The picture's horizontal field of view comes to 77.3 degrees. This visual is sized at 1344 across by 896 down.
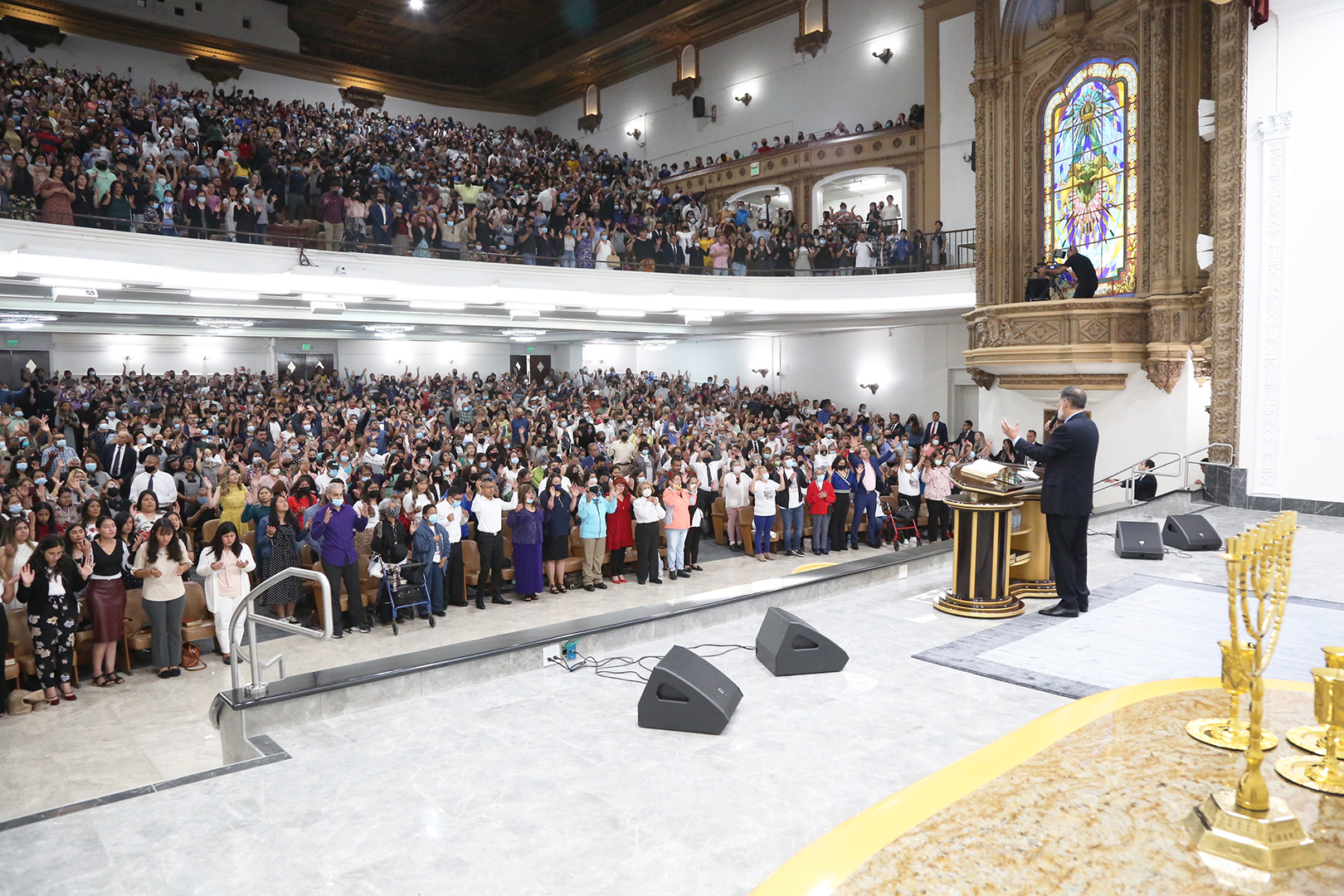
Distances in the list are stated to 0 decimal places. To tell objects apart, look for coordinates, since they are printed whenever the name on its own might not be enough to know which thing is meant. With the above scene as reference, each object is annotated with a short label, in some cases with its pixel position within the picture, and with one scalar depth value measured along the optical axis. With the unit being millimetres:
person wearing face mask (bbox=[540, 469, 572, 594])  9398
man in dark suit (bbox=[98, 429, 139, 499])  9885
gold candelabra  2158
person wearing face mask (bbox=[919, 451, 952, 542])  12062
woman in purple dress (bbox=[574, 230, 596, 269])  15445
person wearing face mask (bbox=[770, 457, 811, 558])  11266
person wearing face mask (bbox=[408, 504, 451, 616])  8281
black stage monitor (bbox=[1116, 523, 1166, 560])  7398
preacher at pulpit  5320
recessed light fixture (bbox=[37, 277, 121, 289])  11188
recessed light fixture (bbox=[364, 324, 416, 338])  19844
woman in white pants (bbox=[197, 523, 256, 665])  7285
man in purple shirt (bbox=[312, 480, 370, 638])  7727
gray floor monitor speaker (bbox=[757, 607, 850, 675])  4719
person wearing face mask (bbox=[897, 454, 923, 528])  12297
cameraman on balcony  13453
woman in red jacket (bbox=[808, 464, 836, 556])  11484
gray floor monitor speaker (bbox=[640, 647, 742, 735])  3938
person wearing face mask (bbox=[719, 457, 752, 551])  11453
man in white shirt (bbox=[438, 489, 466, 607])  8680
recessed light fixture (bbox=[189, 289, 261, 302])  12789
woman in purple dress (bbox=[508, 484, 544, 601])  9023
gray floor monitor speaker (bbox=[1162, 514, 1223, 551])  7711
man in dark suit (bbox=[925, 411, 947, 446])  17188
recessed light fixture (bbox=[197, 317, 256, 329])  17234
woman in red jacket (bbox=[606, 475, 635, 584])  10000
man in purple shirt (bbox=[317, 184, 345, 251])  13070
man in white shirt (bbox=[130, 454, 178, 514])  9133
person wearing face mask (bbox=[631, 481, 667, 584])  9805
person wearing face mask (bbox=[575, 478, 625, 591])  9523
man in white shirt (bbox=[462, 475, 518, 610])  8883
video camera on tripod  13750
